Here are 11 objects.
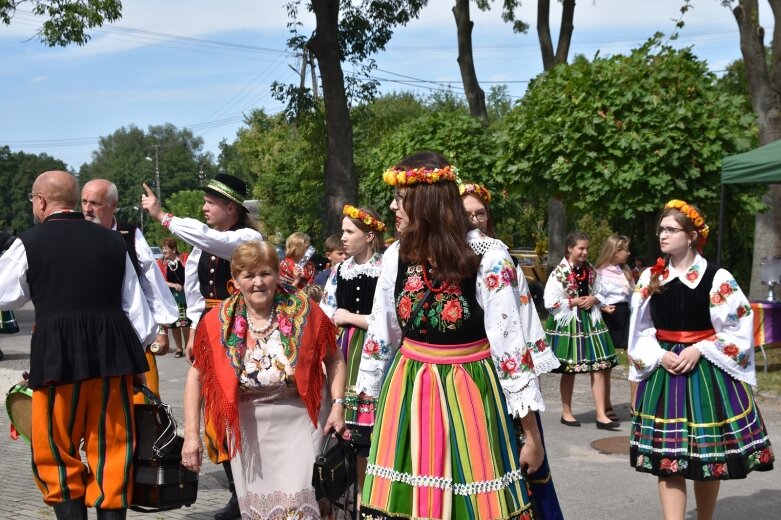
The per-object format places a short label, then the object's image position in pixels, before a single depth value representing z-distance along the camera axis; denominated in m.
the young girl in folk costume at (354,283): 6.16
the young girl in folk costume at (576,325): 9.27
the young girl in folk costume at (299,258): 8.33
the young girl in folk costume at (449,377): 3.72
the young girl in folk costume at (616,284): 10.40
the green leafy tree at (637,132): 12.89
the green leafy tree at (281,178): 36.91
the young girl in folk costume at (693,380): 5.18
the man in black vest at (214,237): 5.88
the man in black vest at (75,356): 4.80
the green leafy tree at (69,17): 20.27
